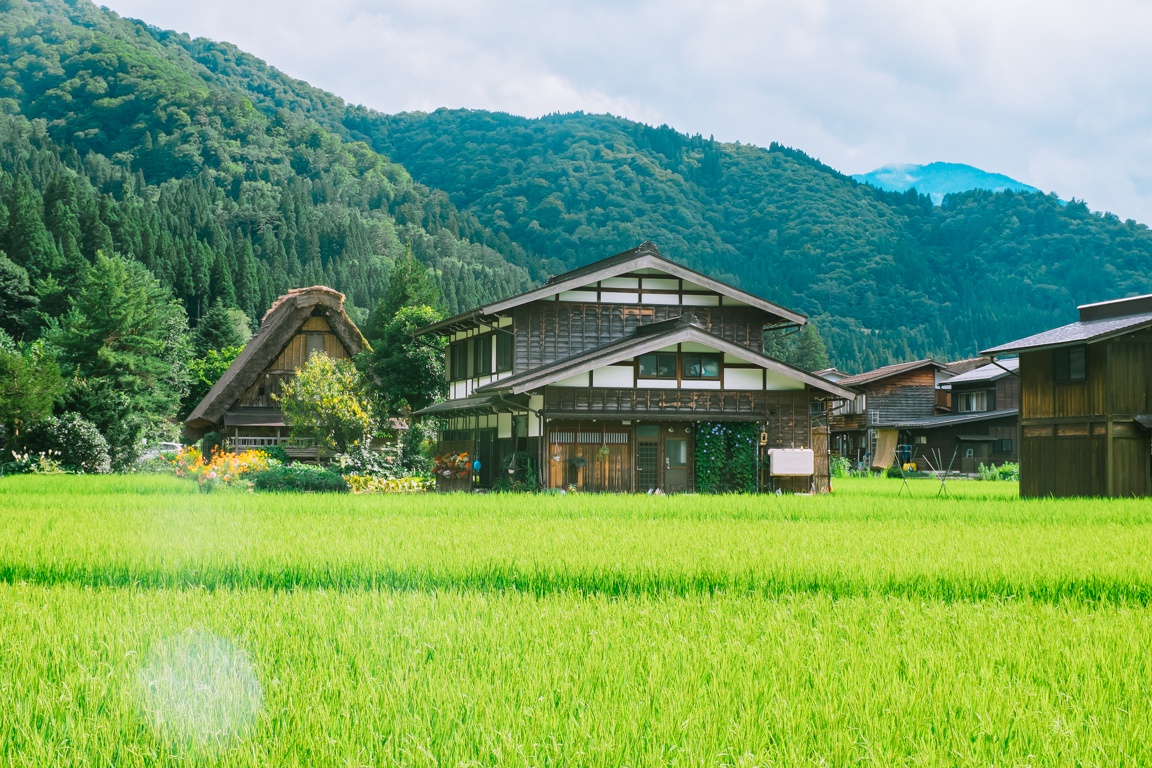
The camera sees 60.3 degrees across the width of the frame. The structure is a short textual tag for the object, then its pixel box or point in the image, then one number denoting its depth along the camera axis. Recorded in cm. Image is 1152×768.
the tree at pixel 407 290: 4269
